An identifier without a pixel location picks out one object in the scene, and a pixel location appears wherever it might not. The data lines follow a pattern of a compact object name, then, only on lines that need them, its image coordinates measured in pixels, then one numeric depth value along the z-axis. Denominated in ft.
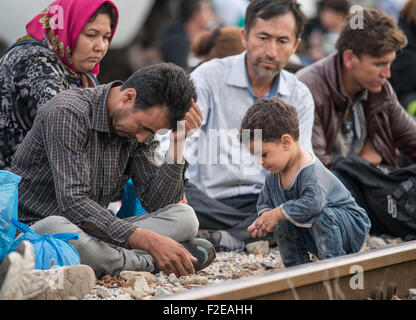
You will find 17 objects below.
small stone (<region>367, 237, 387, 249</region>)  34.58
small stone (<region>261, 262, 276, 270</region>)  28.76
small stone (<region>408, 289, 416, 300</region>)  24.08
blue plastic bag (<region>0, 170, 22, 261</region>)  21.20
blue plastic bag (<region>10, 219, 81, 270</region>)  22.08
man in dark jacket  37.14
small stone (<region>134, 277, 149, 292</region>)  22.82
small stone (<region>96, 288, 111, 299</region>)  21.93
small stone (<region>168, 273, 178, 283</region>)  24.82
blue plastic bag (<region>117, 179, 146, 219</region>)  30.25
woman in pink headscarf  27.84
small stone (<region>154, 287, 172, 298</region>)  21.72
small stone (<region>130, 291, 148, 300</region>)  21.54
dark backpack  35.17
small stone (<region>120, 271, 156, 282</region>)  24.10
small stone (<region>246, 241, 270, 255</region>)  32.50
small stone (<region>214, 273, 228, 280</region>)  26.06
